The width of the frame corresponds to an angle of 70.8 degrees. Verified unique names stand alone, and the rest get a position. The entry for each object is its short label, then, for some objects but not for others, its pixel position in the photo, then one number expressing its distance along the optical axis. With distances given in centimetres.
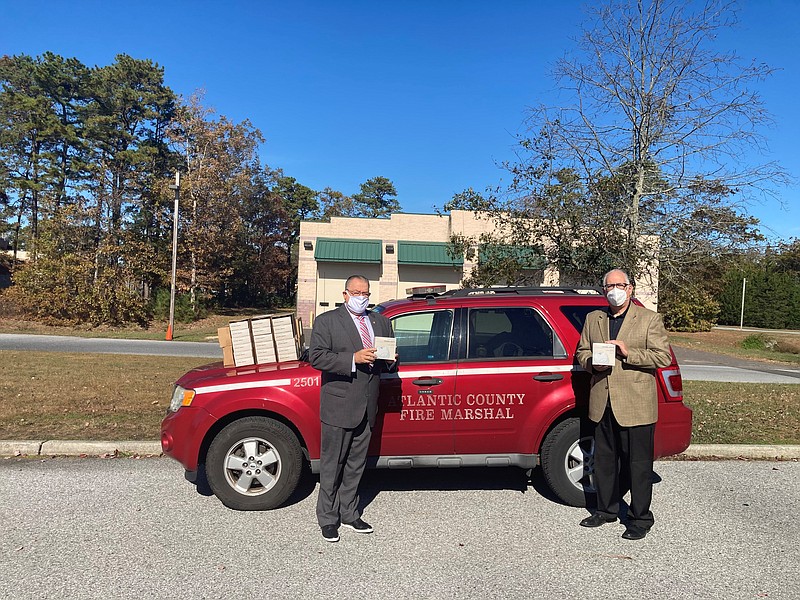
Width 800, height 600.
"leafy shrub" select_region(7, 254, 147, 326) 2669
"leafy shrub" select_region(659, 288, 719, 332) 3488
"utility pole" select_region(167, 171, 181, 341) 2375
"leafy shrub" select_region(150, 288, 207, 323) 2942
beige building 3072
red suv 459
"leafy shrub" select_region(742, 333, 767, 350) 2647
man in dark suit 404
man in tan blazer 413
